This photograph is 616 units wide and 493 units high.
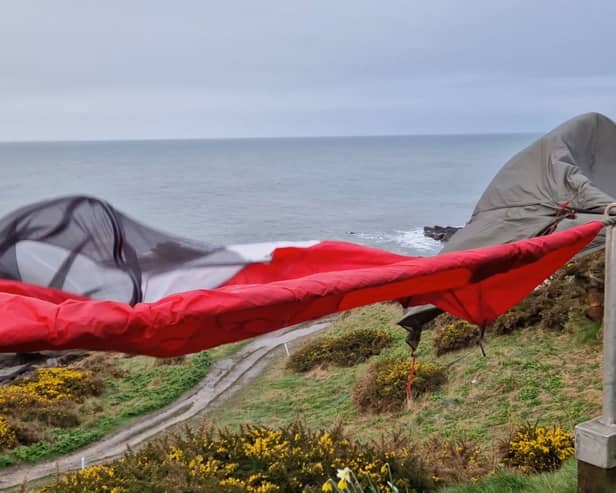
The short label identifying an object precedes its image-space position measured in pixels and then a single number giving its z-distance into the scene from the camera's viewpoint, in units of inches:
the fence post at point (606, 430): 178.9
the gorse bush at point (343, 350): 628.4
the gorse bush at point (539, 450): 301.3
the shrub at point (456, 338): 557.0
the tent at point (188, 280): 114.7
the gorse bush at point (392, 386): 484.7
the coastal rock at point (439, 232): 2010.3
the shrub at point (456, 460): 299.4
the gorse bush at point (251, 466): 248.1
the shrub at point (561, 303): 473.4
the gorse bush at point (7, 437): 506.6
